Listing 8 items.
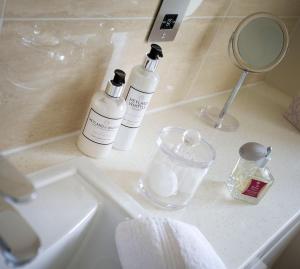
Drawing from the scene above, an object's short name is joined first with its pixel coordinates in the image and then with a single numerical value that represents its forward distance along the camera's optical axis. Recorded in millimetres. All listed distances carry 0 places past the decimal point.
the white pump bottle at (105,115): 759
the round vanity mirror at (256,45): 1103
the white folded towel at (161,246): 616
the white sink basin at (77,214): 658
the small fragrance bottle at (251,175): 884
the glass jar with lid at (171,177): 801
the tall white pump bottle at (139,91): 805
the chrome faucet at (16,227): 432
